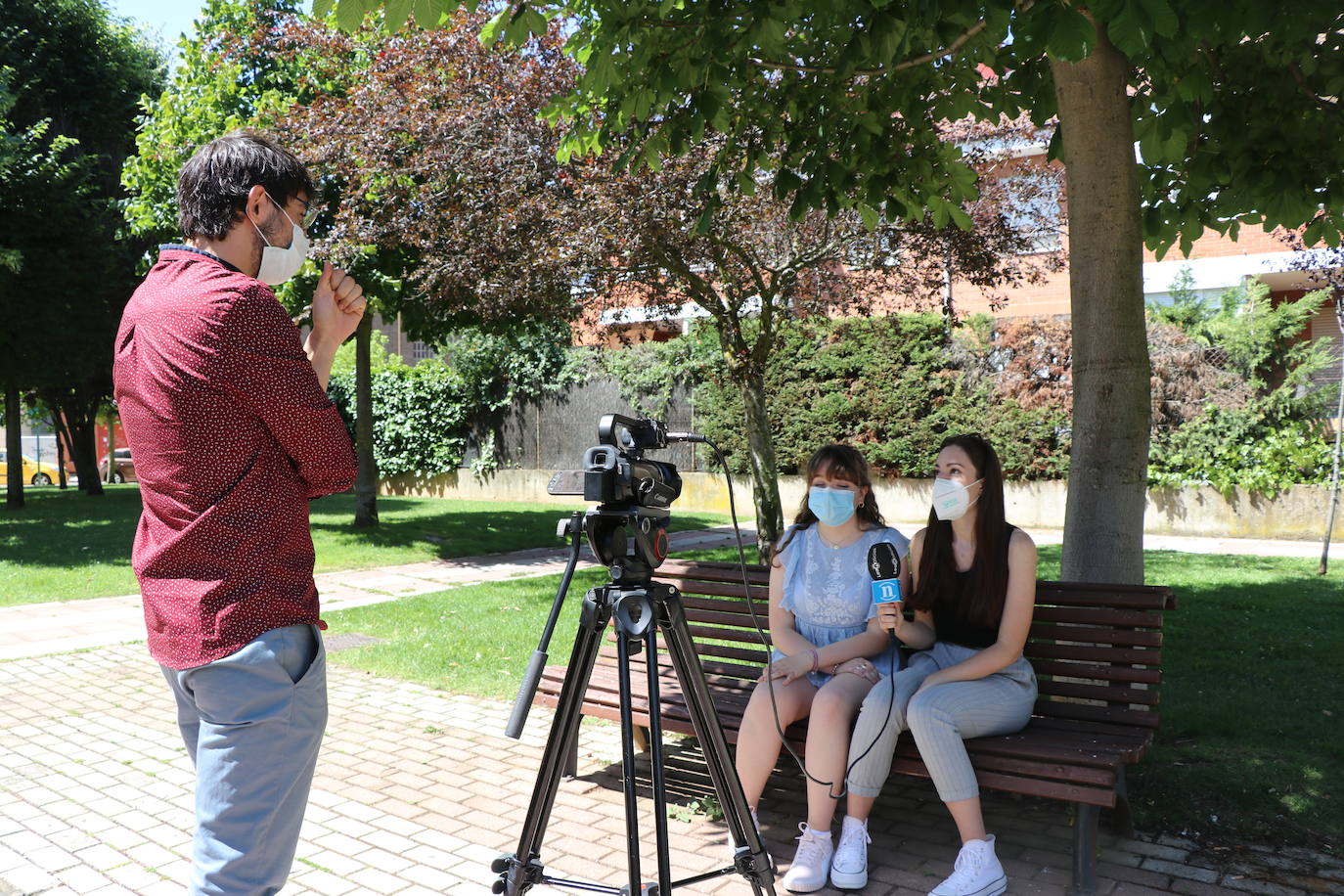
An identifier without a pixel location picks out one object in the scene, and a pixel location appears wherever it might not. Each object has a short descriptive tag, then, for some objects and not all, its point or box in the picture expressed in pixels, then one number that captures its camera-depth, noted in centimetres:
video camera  270
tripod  276
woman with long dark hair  349
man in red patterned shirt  205
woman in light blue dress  369
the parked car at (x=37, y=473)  3575
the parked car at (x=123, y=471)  3656
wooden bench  338
